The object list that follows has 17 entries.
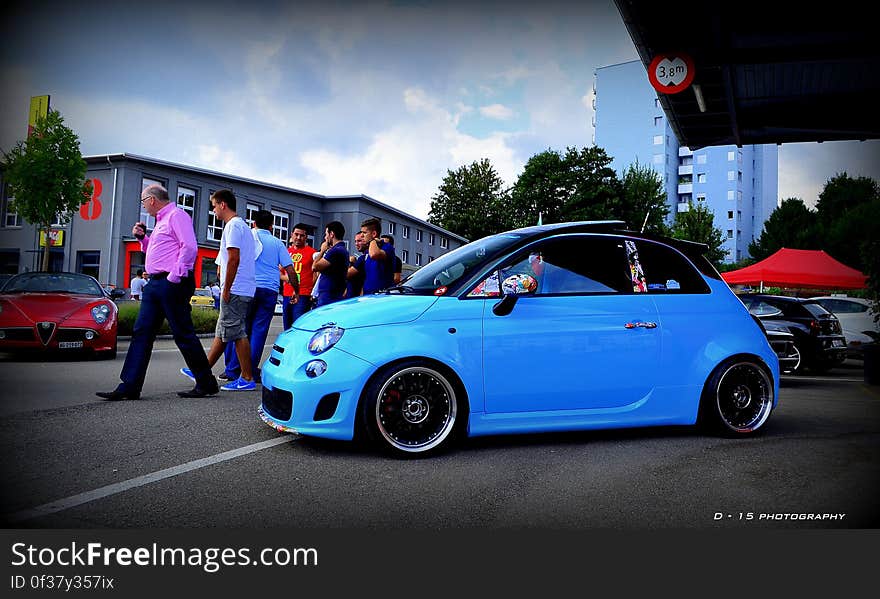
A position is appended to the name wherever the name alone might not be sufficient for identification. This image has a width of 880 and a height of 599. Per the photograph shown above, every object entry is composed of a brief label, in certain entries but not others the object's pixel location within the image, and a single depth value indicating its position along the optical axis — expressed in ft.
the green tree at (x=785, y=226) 191.93
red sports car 30.83
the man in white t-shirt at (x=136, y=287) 79.10
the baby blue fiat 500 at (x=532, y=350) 14.05
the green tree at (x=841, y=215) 141.79
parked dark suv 40.06
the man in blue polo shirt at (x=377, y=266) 26.40
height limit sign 38.17
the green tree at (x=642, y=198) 159.53
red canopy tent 66.74
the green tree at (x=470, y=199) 223.10
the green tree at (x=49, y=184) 58.98
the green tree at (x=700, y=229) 165.07
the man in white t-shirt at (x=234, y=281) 21.97
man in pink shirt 20.21
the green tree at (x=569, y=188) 157.48
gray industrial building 111.14
